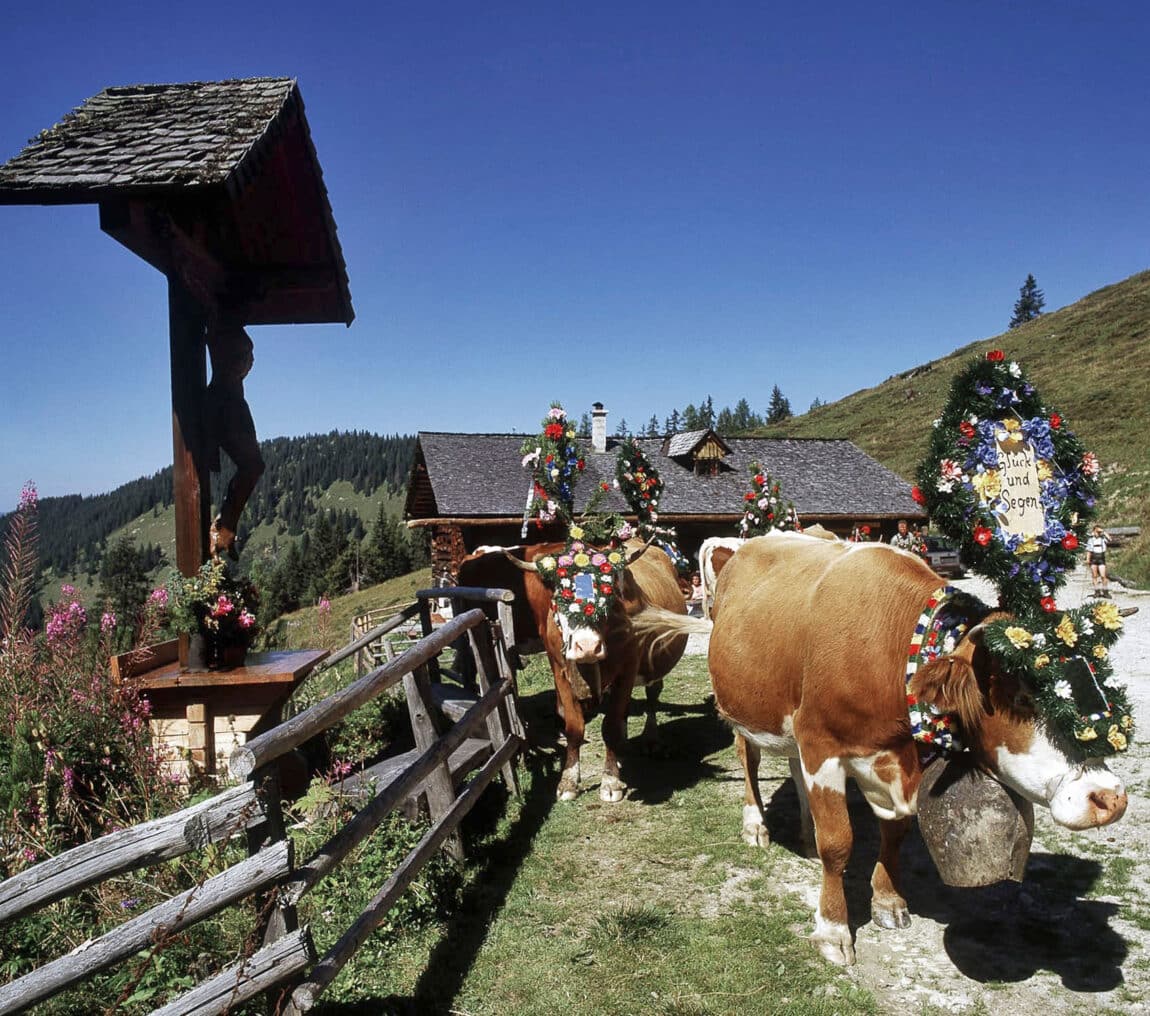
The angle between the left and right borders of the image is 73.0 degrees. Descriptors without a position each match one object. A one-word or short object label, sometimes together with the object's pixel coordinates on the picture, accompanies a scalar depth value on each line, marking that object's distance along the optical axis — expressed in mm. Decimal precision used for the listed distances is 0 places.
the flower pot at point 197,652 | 4613
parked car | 27125
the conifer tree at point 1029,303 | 120875
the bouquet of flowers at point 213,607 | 4516
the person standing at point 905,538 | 24484
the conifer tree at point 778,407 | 129875
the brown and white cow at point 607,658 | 6383
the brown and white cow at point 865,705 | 3125
